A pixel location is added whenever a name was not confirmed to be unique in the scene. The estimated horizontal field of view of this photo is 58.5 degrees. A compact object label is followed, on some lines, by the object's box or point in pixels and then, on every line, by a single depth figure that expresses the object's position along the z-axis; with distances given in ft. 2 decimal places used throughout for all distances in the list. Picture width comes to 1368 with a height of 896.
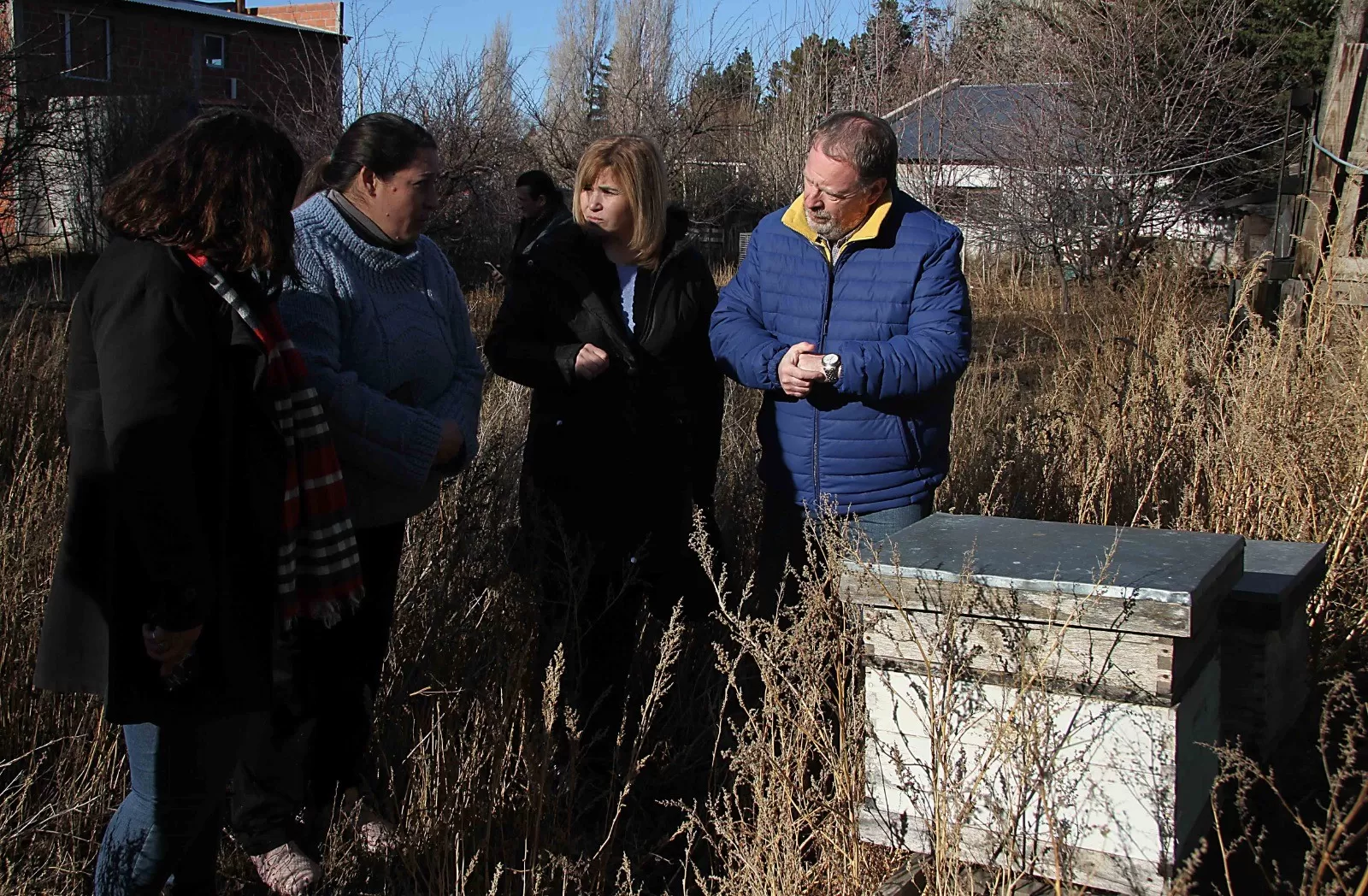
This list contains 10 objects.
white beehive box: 6.70
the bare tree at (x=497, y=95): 50.93
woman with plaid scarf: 6.51
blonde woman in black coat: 10.56
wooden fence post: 23.08
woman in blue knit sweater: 8.58
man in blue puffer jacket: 10.23
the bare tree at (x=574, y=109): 53.16
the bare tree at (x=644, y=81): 49.85
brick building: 39.24
